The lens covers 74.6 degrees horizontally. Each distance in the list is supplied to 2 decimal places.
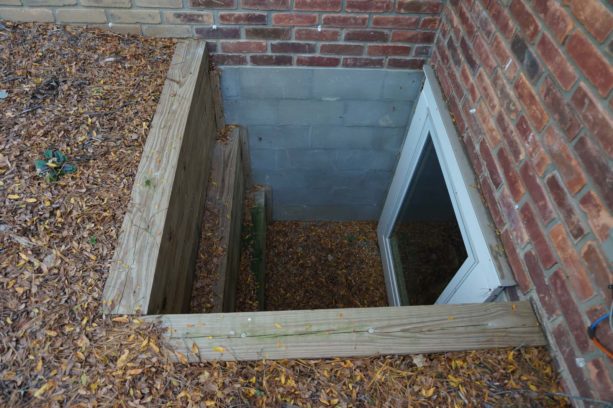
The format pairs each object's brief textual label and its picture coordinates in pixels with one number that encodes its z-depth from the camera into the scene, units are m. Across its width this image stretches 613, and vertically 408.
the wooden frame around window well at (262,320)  1.35
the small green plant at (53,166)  1.62
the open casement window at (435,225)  1.83
